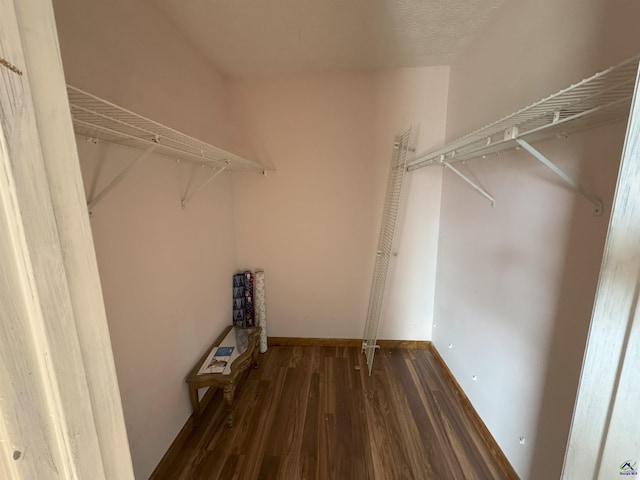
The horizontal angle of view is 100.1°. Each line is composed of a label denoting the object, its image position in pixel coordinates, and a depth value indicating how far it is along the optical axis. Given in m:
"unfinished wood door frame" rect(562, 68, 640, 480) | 0.49
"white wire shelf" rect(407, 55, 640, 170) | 0.76
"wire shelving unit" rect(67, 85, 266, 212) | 0.82
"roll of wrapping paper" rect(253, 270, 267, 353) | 2.65
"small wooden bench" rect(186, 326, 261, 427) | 1.80
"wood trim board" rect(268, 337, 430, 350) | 2.77
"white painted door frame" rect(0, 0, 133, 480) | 0.33
